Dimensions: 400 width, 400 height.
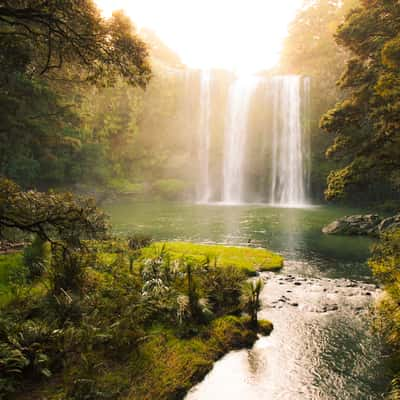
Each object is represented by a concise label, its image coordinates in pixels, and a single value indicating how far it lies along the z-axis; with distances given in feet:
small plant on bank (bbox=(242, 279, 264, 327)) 29.91
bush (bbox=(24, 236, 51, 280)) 31.50
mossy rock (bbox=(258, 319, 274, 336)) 29.30
